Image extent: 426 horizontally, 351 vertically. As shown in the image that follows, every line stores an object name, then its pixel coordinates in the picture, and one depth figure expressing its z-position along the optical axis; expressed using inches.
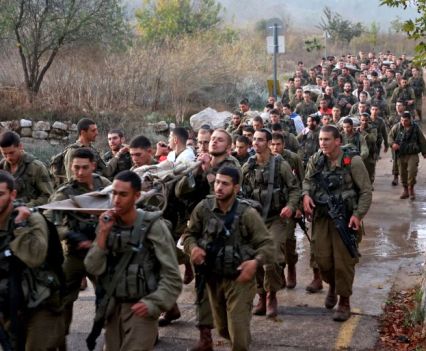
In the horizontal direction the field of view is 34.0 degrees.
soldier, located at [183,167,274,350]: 215.5
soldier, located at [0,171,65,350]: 185.5
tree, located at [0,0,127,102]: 730.2
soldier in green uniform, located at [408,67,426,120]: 890.6
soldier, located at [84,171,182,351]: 181.2
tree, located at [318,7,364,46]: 1868.8
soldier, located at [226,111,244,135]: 506.4
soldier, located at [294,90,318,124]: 652.7
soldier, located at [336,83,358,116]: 704.4
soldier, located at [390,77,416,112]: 815.9
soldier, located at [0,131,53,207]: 268.2
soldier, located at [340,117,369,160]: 465.7
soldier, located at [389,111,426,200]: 514.6
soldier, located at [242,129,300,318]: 278.4
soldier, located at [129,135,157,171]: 282.8
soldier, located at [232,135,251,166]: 334.0
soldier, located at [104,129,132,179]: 323.9
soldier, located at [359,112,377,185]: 502.0
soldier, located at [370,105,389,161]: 553.2
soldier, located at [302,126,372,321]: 273.4
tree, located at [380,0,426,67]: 270.7
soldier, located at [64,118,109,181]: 316.7
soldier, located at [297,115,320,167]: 474.0
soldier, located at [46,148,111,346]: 220.4
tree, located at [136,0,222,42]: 1250.0
